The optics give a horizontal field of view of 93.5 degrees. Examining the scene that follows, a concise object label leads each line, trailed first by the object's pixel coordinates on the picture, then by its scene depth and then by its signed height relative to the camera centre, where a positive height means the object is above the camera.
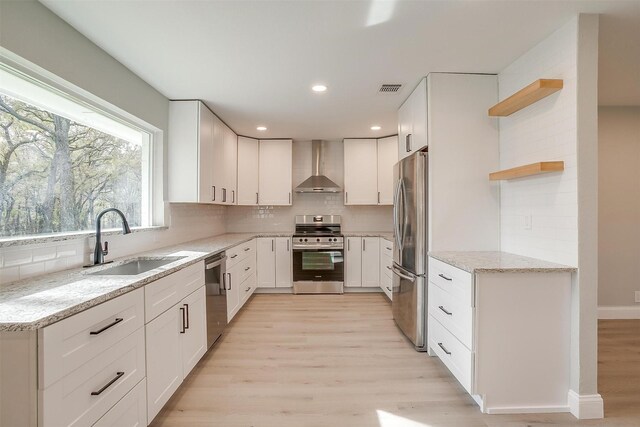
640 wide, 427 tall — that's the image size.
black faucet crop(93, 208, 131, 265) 2.02 -0.23
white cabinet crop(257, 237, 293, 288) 4.47 -0.72
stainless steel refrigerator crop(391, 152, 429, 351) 2.61 -0.26
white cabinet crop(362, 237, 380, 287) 4.46 -0.71
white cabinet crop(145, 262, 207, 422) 1.67 -0.85
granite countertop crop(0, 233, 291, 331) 1.02 -0.35
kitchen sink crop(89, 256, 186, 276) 2.24 -0.40
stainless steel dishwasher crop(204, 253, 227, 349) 2.55 -0.75
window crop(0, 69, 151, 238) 1.63 +0.34
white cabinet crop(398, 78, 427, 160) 2.65 +0.90
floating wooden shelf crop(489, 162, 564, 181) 1.89 +0.30
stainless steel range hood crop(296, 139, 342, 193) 4.67 +0.56
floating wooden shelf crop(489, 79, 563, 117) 1.88 +0.81
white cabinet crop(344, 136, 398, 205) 4.66 +0.71
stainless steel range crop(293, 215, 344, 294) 4.39 -0.73
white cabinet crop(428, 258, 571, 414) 1.82 -0.76
